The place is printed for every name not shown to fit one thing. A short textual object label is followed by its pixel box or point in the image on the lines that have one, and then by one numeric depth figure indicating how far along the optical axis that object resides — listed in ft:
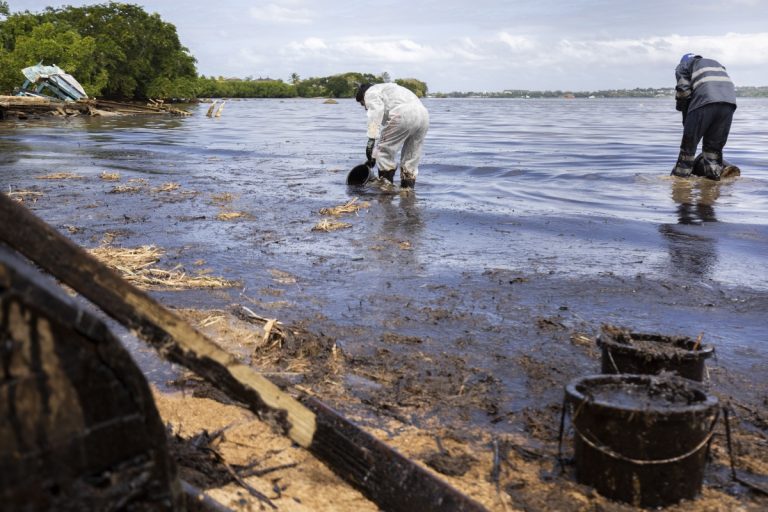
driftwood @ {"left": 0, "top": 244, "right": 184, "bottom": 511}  5.27
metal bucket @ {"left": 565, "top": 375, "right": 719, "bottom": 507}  10.06
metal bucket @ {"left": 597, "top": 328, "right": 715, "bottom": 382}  12.66
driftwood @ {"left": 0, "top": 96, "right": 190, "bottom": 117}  122.52
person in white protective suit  42.60
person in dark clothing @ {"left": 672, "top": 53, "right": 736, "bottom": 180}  44.73
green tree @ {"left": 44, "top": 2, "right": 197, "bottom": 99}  222.28
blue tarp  150.63
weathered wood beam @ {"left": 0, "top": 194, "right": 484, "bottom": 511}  6.62
